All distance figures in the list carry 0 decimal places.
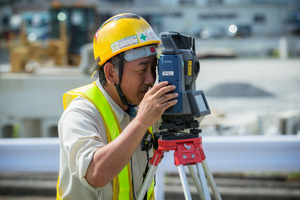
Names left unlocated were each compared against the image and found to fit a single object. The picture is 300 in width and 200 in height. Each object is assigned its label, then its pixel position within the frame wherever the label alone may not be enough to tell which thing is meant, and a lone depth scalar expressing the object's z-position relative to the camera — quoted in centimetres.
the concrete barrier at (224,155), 715
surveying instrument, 377
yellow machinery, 3695
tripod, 391
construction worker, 353
